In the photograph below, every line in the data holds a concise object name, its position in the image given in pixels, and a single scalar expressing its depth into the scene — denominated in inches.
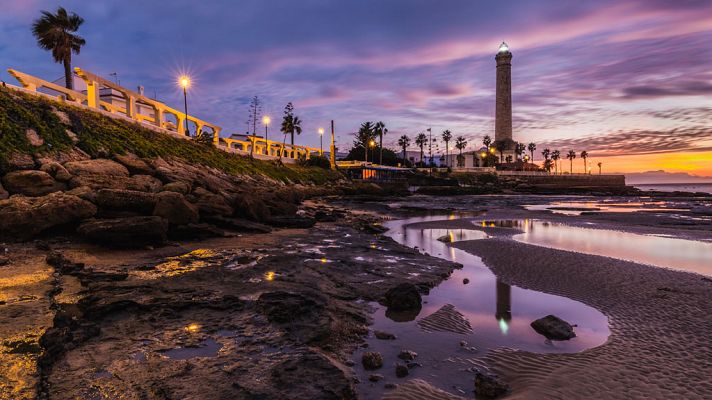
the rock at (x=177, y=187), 756.4
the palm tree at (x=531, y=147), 6437.0
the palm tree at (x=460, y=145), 5831.7
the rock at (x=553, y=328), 247.4
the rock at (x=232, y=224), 641.6
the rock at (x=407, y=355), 213.3
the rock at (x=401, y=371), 193.4
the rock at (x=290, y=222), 737.6
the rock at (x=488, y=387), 176.6
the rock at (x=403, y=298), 297.0
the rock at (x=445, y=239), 666.8
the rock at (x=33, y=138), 709.8
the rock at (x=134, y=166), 844.0
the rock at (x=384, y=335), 242.1
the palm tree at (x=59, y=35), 1443.2
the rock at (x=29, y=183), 531.8
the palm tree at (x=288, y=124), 3460.9
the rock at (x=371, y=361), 200.1
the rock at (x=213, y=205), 648.2
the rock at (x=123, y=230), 437.4
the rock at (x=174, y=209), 532.3
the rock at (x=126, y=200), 518.6
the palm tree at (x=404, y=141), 5172.2
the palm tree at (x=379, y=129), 4528.1
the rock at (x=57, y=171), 599.5
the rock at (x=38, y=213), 423.8
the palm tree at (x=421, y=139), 5315.0
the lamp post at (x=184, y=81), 1640.0
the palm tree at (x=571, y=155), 7091.5
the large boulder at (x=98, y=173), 607.2
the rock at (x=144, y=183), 699.4
